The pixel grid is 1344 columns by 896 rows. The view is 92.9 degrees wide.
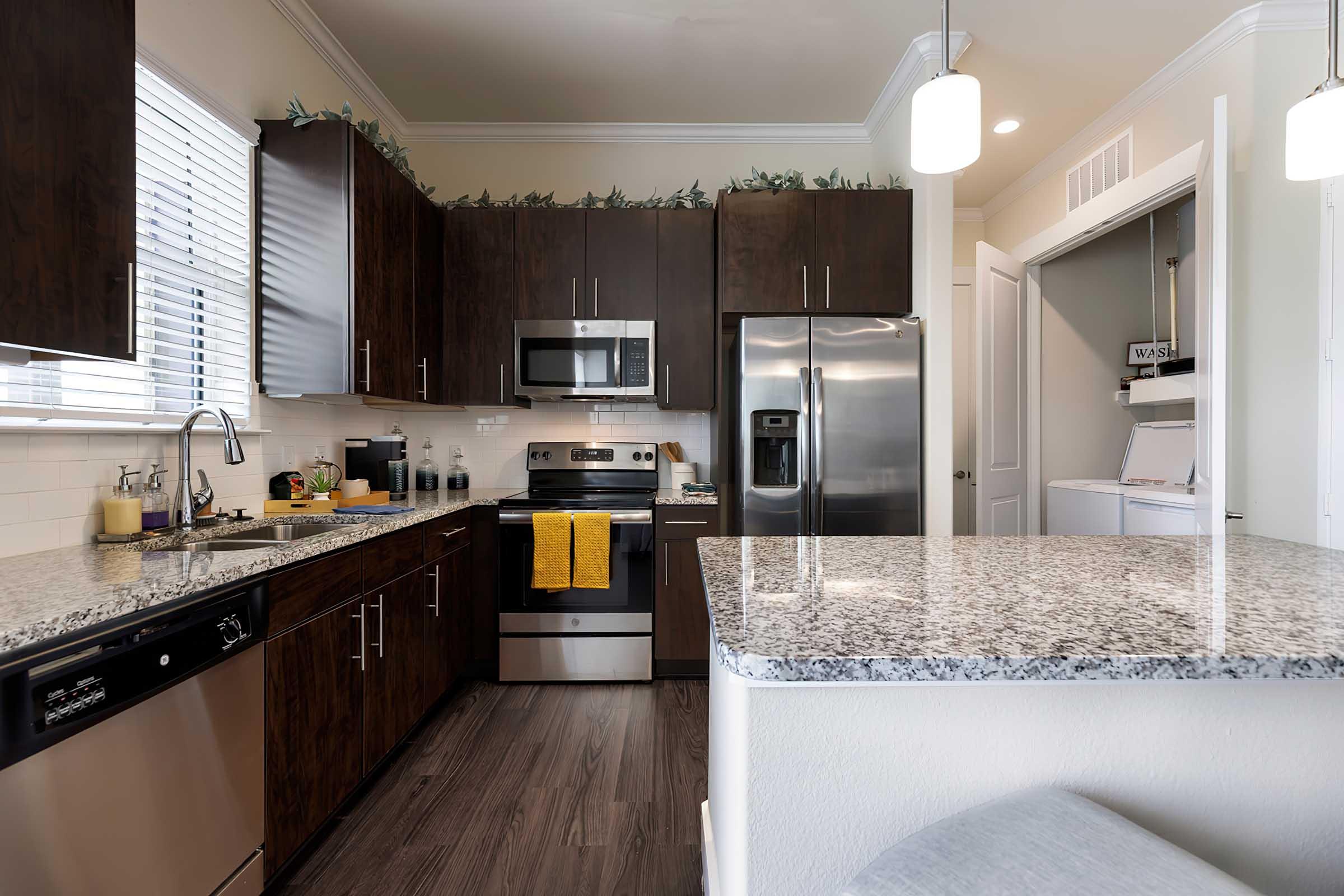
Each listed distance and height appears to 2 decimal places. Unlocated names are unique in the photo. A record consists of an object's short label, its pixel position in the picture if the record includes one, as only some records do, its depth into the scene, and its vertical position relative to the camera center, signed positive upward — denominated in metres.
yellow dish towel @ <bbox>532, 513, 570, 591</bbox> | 2.91 -0.48
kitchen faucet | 1.86 -0.13
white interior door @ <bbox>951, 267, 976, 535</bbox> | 4.06 +0.32
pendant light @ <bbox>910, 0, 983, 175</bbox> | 1.24 +0.64
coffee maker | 2.96 -0.05
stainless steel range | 2.97 -0.77
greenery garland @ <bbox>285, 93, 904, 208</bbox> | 2.97 +1.30
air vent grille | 3.26 +1.49
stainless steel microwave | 3.26 +0.44
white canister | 3.47 -0.14
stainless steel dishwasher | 0.99 -0.57
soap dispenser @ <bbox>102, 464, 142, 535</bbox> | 1.70 -0.17
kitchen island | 0.83 -0.39
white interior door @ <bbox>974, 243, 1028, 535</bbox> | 3.59 +0.31
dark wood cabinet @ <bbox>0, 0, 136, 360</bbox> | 1.14 +0.53
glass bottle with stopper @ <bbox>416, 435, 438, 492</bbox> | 3.37 -0.15
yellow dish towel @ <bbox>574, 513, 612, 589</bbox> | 2.93 -0.47
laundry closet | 4.01 +0.68
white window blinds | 1.73 +0.53
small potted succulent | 2.51 -0.15
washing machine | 3.48 -0.20
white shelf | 3.53 +0.34
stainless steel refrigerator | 2.93 +0.15
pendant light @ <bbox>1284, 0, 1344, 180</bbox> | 1.28 +0.65
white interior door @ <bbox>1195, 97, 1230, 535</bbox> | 2.31 +0.42
